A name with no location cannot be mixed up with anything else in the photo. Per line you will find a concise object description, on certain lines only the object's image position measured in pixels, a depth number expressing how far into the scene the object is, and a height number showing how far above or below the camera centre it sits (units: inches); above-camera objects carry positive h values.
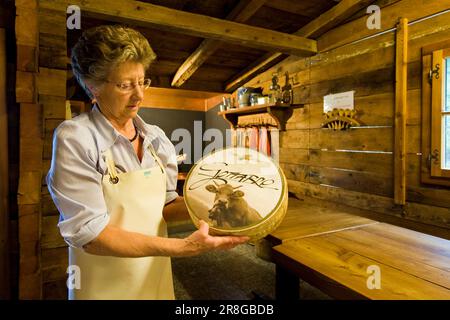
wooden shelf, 129.0 +21.5
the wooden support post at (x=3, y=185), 70.5 -7.3
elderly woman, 32.2 -3.2
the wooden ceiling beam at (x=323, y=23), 95.8 +48.6
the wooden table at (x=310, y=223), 62.5 -16.2
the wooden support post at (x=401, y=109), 84.7 +14.1
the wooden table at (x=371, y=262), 39.3 -17.0
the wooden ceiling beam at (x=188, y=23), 79.7 +41.6
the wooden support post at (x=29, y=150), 67.9 +1.4
